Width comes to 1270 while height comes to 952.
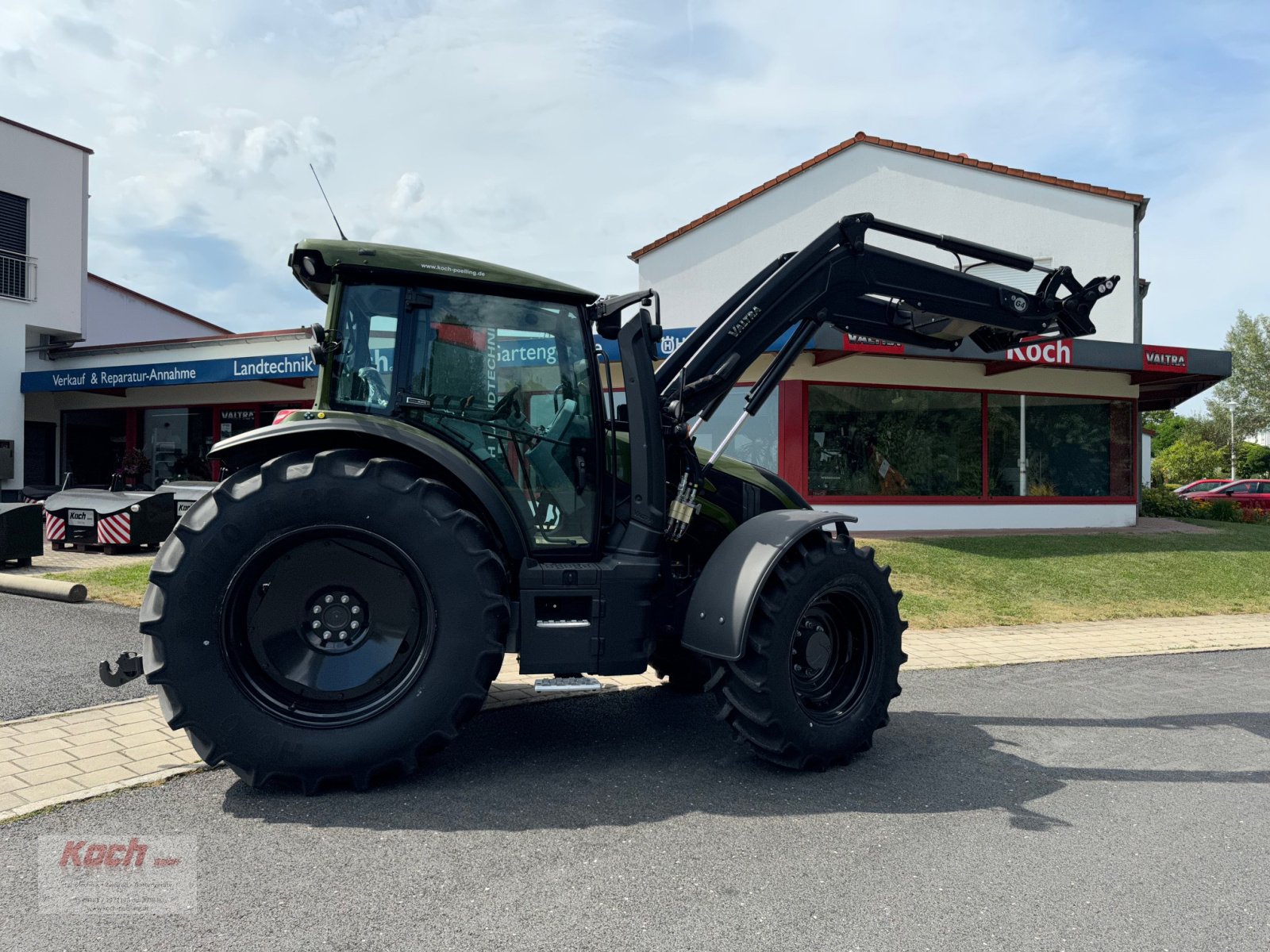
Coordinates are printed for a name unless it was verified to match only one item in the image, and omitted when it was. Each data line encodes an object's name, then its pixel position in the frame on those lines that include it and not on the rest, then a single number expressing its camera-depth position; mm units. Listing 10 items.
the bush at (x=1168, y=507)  22203
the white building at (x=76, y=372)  20531
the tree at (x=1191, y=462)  47219
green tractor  4016
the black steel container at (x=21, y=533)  12039
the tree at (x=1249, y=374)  57531
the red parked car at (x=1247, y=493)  27984
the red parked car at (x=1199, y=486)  33938
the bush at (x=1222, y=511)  22078
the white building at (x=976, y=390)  16219
